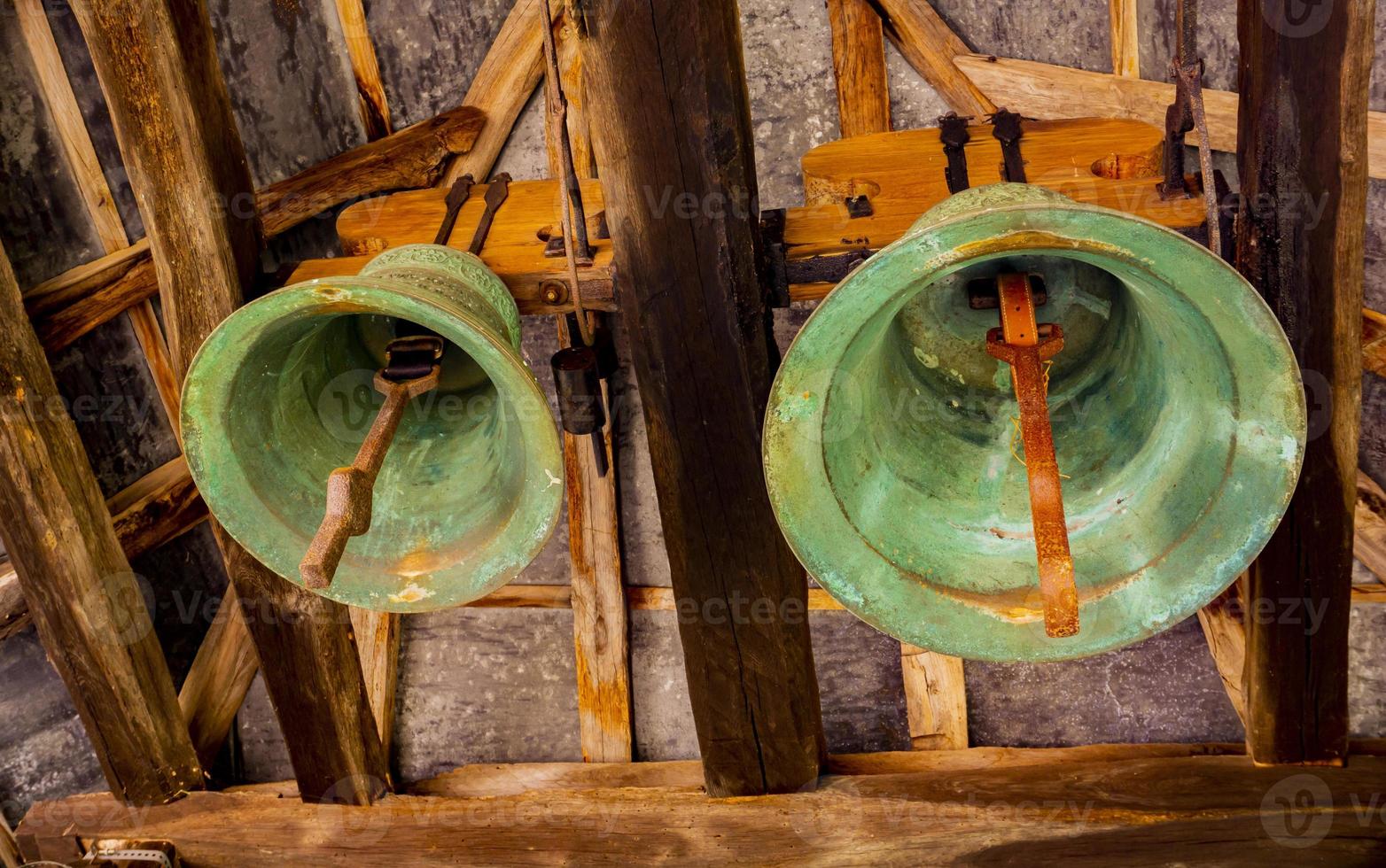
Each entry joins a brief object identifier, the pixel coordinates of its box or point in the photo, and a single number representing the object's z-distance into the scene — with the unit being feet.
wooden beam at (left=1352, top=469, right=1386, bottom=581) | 10.45
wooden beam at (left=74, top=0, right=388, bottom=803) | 7.50
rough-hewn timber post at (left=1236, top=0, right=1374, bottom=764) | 6.73
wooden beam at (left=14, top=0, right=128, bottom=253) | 9.29
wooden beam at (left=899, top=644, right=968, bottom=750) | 11.68
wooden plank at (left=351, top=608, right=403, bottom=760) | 12.25
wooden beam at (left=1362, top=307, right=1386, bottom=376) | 9.57
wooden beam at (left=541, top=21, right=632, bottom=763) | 11.77
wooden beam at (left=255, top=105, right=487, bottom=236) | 10.64
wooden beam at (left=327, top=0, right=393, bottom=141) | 11.30
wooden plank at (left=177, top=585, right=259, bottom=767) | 11.07
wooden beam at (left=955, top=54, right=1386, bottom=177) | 9.75
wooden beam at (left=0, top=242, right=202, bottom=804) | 8.77
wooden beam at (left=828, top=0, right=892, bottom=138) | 10.96
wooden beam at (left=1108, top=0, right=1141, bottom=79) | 10.05
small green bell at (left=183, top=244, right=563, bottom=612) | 5.77
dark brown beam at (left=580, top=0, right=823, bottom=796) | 6.69
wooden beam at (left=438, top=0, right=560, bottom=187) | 11.19
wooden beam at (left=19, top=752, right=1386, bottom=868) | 8.63
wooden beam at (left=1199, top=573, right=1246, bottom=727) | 10.75
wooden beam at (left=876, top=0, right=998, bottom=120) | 10.87
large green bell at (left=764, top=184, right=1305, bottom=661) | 4.92
